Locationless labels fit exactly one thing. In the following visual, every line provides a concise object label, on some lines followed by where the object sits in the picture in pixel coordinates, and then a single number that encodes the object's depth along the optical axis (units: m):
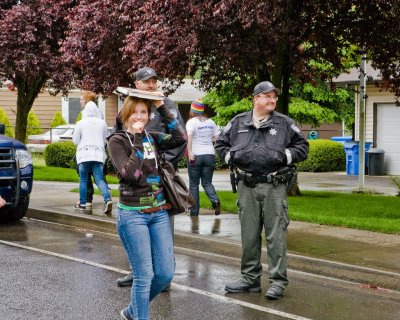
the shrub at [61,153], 26.84
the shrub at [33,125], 39.19
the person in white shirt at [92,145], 13.05
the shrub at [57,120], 40.56
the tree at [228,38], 13.06
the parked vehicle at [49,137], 34.56
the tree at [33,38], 20.22
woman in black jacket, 5.79
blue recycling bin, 25.33
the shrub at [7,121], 37.92
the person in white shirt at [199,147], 12.34
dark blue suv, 12.47
